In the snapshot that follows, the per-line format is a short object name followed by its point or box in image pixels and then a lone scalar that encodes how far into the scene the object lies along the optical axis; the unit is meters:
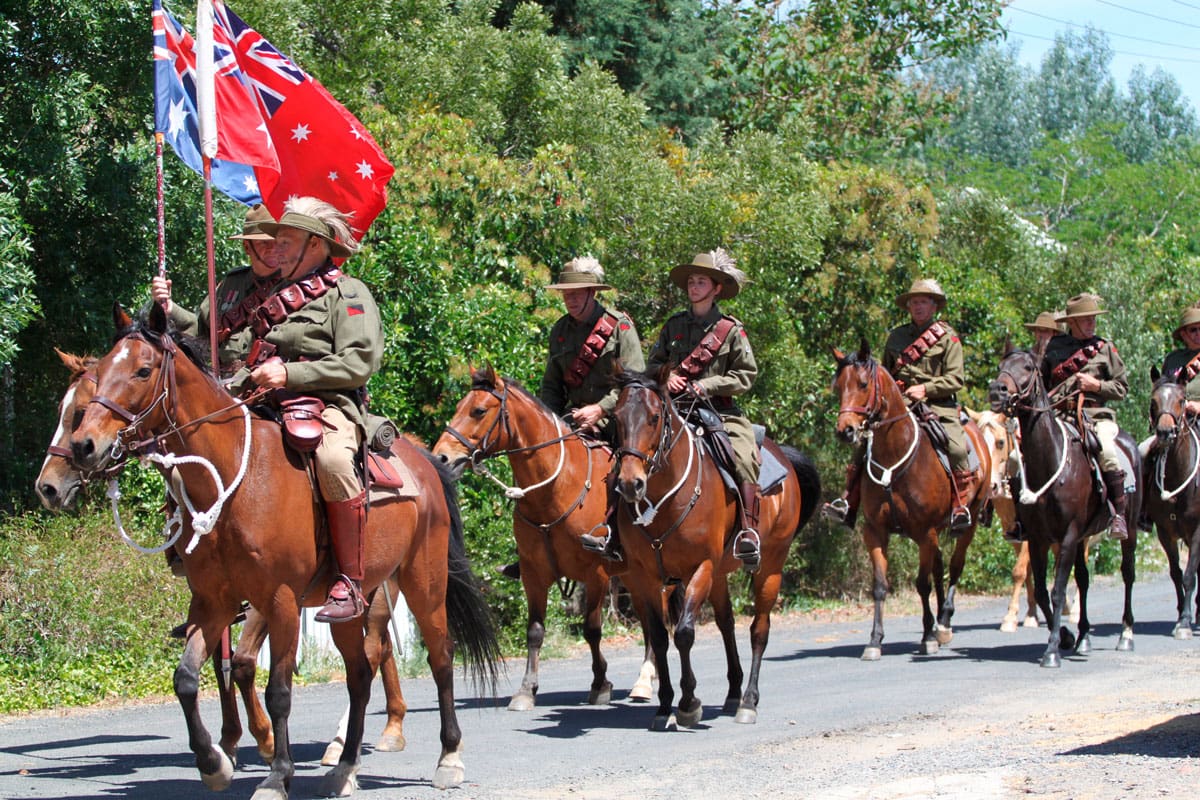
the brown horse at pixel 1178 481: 16.94
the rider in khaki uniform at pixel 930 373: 16.11
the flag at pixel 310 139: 12.39
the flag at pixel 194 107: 11.77
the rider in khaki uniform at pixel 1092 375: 15.80
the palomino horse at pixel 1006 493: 18.31
